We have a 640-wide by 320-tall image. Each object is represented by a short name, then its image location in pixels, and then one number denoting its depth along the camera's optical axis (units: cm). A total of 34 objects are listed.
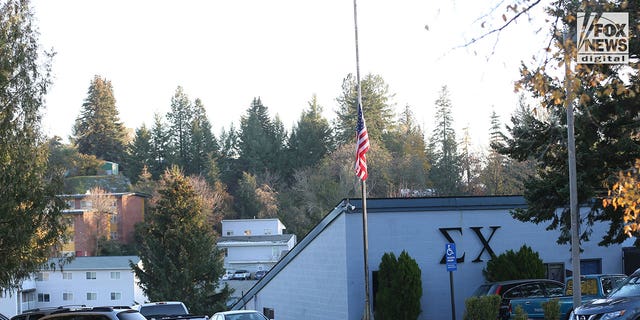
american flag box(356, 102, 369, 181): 3144
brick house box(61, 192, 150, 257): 9881
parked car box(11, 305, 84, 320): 2525
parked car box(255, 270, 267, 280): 8661
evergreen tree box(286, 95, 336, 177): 11712
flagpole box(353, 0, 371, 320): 3145
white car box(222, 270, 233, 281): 8691
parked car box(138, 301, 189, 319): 3269
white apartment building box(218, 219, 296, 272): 9294
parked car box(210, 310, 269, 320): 2741
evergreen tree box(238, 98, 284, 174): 11956
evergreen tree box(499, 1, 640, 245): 2409
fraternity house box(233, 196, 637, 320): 3369
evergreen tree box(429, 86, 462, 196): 9394
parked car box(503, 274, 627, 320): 2433
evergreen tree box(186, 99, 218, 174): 12488
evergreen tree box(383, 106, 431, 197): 9356
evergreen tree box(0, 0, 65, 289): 2859
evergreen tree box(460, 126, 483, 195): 8807
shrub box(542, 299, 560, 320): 2514
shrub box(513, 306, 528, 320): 2478
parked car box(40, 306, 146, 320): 1986
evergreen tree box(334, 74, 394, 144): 10956
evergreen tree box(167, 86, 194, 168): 12730
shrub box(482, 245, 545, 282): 3291
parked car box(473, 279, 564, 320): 2755
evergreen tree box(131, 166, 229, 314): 5997
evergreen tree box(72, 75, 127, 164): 14288
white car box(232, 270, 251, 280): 8631
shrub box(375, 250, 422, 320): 3216
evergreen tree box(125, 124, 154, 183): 12719
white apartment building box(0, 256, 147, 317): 8012
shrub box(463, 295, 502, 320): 2664
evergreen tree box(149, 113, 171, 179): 12731
